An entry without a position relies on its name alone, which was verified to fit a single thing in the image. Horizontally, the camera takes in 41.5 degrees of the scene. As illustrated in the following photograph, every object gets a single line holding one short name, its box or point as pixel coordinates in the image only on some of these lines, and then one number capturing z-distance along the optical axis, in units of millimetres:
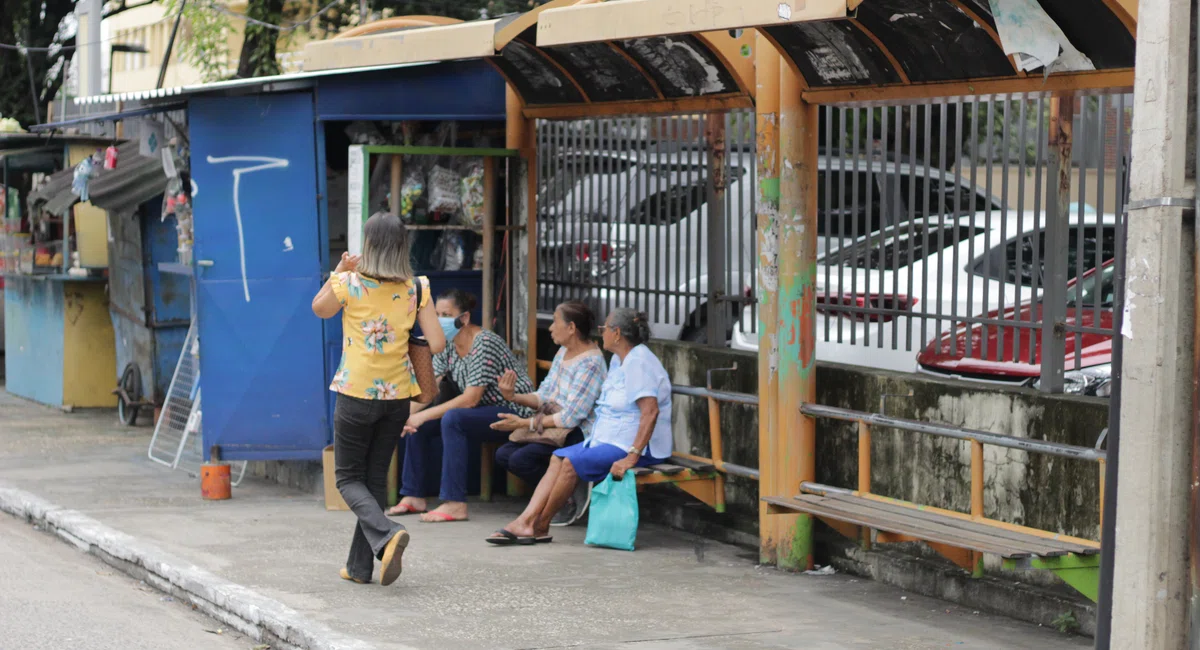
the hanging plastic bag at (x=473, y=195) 10047
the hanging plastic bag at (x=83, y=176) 12328
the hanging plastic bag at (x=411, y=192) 9844
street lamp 16562
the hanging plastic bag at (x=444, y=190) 9953
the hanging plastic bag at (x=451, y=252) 10383
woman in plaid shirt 8773
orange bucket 9883
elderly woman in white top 8352
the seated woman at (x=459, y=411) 9156
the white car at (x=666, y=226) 7957
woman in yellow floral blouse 7297
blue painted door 9656
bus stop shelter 6270
